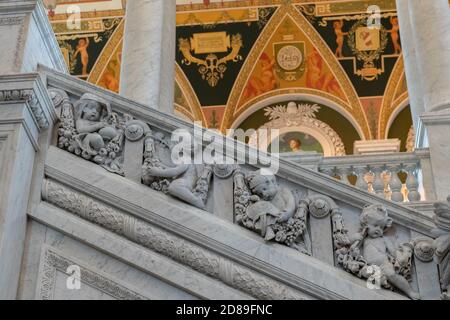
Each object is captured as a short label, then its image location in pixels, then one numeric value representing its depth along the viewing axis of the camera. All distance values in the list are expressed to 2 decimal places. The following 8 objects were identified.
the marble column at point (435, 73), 6.23
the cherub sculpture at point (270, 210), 3.58
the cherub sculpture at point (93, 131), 3.86
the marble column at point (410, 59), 8.18
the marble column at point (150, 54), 6.97
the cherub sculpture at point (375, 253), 3.44
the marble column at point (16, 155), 3.37
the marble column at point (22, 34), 3.90
